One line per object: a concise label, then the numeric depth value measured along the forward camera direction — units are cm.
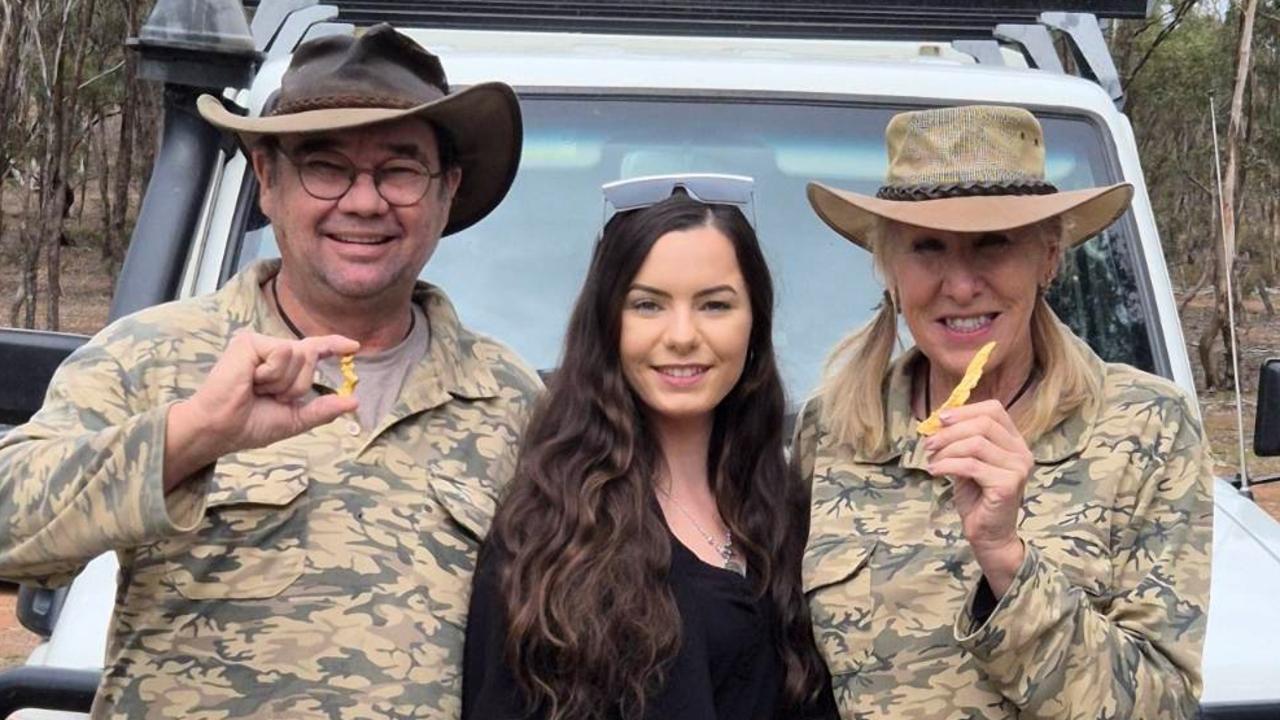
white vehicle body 381
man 238
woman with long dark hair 256
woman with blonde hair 239
